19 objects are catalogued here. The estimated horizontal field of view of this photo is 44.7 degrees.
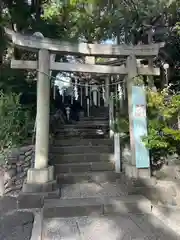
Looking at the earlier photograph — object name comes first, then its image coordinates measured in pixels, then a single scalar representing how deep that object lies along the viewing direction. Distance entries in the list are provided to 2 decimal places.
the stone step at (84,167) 5.72
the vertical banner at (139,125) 4.73
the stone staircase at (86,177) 3.88
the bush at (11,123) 5.42
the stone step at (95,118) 9.96
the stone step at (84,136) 7.88
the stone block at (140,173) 4.71
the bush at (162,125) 4.61
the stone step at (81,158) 6.10
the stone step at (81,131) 8.10
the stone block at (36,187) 4.36
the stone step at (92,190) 4.50
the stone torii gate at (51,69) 4.55
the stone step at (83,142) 6.97
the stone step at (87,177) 5.43
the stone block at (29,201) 4.20
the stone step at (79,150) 6.52
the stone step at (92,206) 3.77
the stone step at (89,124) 8.69
